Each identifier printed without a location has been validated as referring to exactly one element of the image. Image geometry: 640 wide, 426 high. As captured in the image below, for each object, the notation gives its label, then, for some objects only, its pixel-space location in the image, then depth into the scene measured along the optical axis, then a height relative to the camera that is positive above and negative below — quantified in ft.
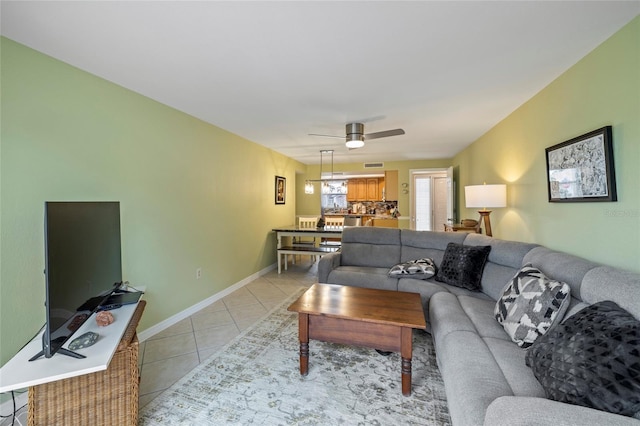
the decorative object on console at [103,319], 5.24 -2.09
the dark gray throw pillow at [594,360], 3.00 -2.00
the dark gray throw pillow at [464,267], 8.32 -1.85
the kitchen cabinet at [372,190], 27.95 +2.55
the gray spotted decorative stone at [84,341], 4.47 -2.22
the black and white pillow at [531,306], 4.95 -1.97
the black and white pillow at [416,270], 9.36 -2.13
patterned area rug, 5.16 -4.05
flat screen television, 4.06 -0.90
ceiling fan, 10.69 +3.29
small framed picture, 17.47 +1.75
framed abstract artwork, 5.56 +1.03
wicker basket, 4.12 -3.07
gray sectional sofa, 3.01 -2.48
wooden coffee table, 5.78 -2.62
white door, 23.48 +1.04
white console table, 3.65 -2.28
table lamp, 9.86 +0.63
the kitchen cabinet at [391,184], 22.33 +2.57
